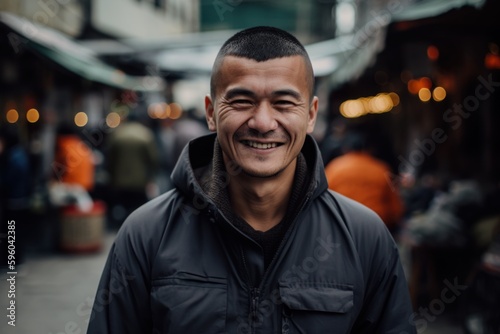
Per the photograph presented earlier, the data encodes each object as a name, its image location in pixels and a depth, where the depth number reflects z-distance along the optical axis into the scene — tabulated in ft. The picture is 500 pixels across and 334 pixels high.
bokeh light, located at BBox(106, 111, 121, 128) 65.67
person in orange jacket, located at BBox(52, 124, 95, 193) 36.47
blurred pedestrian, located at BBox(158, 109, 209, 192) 39.50
